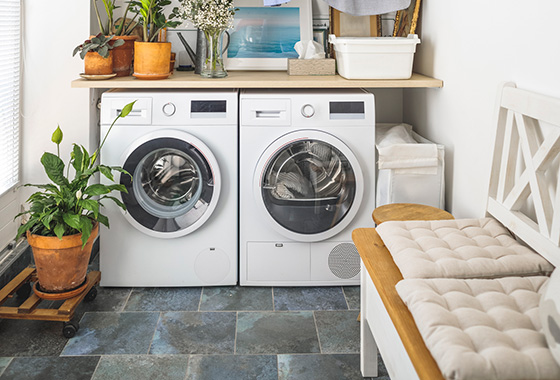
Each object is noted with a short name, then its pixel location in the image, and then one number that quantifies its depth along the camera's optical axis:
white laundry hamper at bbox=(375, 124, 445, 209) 2.64
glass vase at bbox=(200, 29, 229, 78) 2.81
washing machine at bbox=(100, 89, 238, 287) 2.69
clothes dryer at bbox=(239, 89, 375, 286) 2.72
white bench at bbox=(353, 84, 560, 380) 1.59
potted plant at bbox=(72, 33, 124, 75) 2.67
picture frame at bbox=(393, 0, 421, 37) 3.06
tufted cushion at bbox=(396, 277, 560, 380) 1.20
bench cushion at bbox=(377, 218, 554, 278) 1.67
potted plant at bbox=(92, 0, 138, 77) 2.81
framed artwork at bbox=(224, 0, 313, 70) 3.29
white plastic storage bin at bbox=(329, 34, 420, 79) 2.78
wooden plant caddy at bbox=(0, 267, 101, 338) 2.36
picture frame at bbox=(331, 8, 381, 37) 3.30
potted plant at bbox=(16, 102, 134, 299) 2.40
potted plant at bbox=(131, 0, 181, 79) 2.76
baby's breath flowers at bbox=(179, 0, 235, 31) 2.71
